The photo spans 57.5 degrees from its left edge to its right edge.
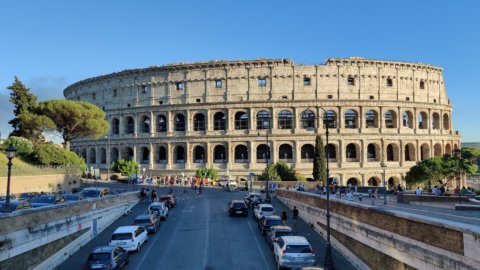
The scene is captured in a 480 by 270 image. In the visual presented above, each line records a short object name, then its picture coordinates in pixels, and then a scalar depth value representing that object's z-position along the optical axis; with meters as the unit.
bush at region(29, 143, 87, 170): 48.30
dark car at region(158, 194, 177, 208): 34.53
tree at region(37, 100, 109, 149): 53.19
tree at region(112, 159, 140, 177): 57.24
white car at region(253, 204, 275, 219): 26.90
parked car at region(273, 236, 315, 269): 16.31
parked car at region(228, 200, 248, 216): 29.81
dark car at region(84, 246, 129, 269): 15.43
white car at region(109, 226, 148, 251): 19.31
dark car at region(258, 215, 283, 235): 22.75
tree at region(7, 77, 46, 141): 52.84
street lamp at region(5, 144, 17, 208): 16.16
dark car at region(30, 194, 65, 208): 22.02
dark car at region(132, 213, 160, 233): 23.67
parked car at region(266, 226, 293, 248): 19.77
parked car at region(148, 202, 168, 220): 27.96
